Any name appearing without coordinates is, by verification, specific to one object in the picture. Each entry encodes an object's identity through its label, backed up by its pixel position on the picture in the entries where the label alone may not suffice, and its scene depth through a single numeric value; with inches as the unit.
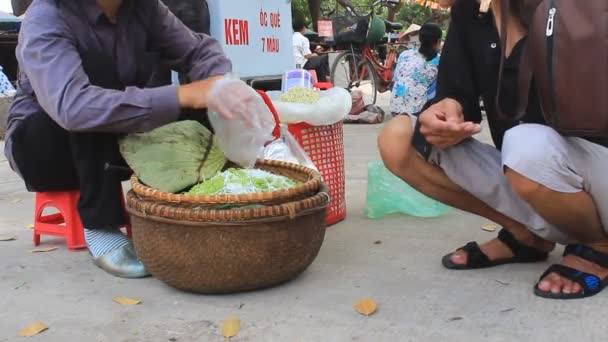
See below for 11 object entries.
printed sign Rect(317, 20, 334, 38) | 433.7
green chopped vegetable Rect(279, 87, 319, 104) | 98.6
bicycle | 333.4
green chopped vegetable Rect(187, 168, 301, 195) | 73.3
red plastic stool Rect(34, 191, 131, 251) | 90.6
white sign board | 146.7
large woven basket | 66.8
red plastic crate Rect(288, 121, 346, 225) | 99.3
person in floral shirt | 231.0
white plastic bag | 96.5
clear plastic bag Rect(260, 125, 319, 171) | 94.1
